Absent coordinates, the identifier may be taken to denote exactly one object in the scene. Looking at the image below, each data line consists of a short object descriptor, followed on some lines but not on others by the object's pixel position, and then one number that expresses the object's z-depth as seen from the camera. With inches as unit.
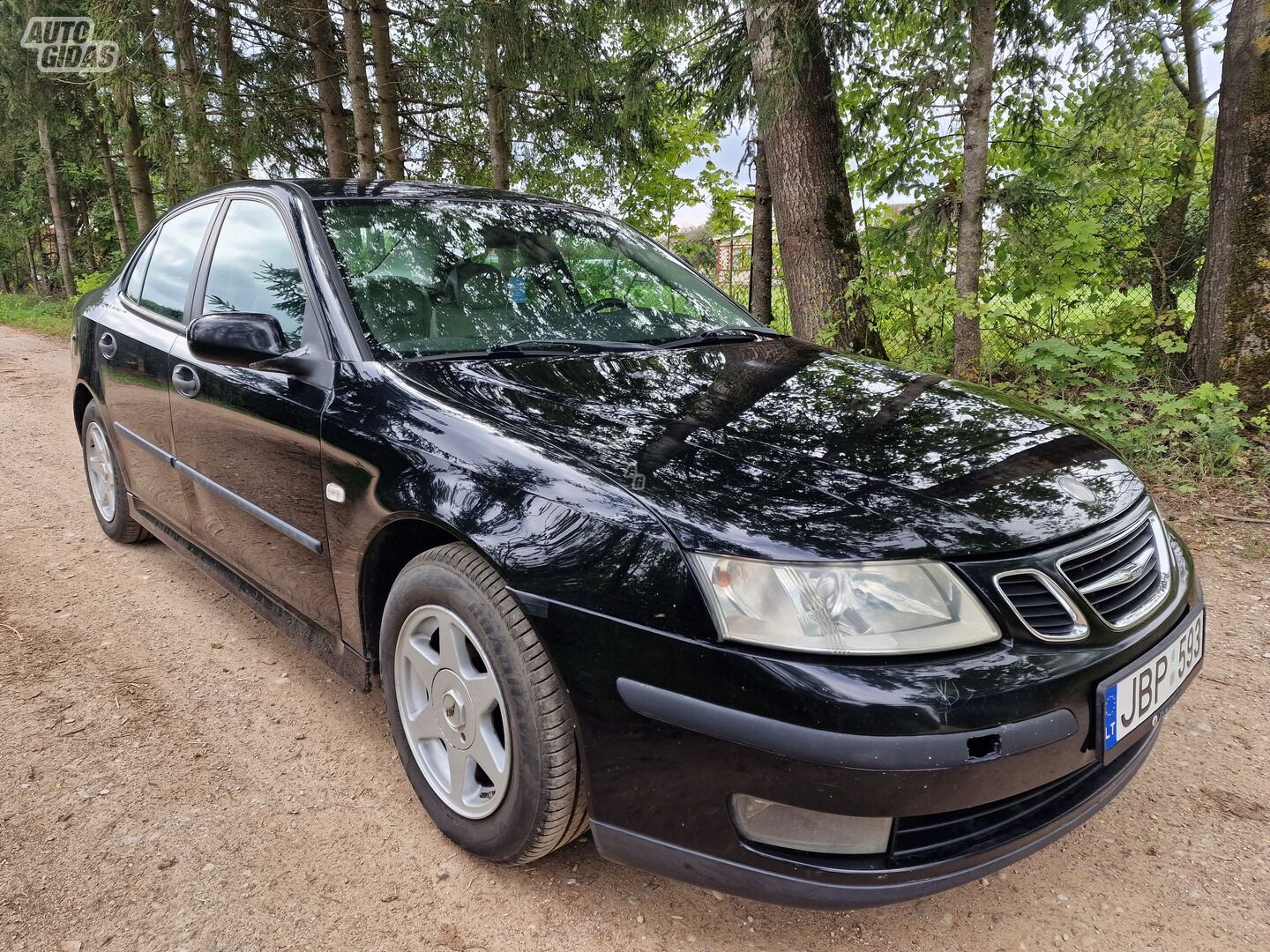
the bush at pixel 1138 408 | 185.2
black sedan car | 59.6
